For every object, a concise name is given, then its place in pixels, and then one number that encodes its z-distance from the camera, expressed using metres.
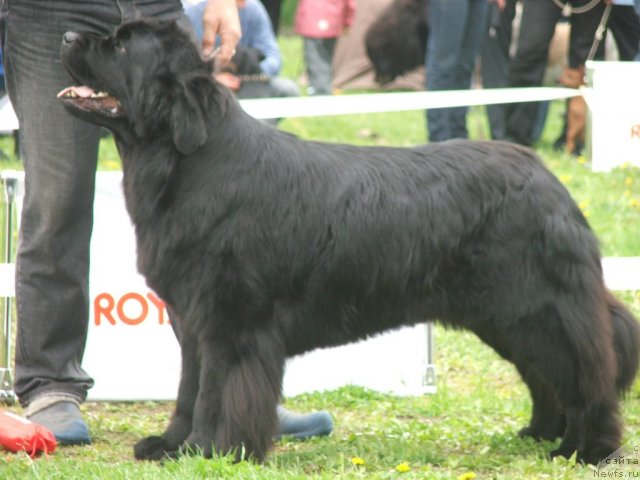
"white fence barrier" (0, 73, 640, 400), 10.80
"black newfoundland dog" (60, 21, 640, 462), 8.00
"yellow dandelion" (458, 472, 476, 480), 7.98
